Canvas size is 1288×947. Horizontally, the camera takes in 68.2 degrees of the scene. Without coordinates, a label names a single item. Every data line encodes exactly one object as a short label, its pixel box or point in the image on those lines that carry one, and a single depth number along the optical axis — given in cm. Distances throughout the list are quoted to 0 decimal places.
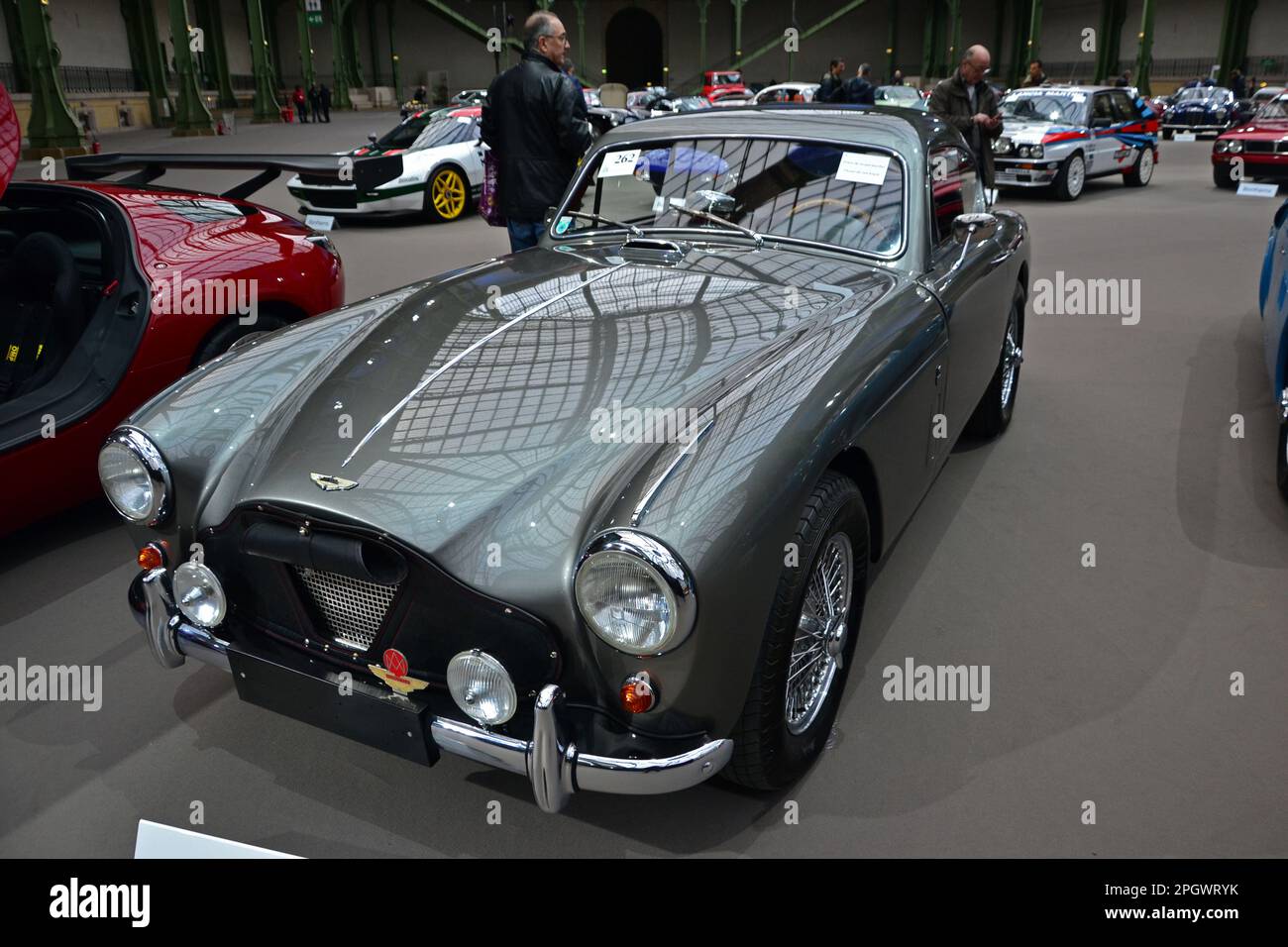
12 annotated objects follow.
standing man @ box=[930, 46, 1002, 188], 798
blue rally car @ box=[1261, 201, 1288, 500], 404
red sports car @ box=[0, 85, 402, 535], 344
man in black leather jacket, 520
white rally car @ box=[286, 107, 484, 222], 1109
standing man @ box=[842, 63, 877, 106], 1255
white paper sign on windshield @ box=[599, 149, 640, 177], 371
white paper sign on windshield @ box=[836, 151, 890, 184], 329
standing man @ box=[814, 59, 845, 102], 1276
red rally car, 1253
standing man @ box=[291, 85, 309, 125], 3131
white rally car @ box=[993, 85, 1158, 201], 1218
